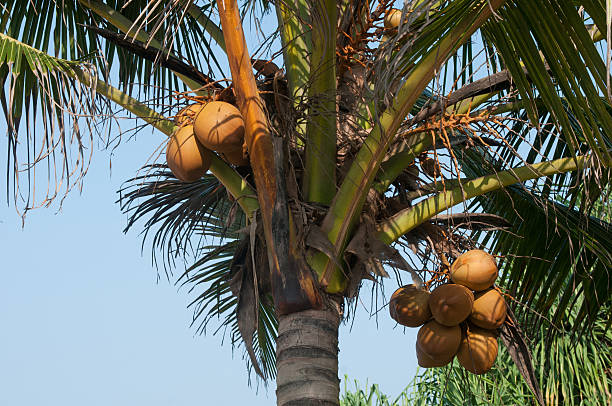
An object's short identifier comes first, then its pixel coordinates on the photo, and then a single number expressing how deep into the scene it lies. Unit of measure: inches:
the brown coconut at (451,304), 210.4
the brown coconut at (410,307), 218.4
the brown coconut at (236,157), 204.4
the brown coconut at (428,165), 242.8
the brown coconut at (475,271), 217.4
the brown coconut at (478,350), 215.5
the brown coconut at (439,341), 213.9
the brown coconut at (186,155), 198.5
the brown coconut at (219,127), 195.3
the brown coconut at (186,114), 206.1
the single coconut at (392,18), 249.4
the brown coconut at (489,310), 216.5
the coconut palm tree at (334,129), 182.7
